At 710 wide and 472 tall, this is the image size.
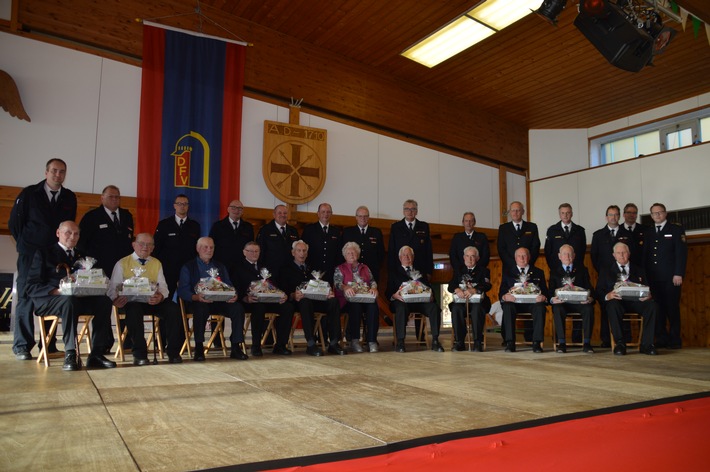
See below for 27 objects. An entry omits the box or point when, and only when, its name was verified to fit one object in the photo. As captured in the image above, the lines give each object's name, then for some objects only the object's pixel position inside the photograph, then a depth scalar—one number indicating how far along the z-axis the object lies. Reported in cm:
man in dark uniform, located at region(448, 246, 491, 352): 575
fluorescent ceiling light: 722
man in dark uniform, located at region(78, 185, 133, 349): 502
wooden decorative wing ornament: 644
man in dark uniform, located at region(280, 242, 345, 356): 532
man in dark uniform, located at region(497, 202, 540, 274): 648
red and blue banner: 727
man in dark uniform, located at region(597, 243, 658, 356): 546
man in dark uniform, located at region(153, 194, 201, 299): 546
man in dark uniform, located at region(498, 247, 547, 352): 566
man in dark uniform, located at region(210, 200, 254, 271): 577
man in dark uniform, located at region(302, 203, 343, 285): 609
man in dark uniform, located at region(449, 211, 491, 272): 633
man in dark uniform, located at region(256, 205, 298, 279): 580
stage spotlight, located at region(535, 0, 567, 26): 566
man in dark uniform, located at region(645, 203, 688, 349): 618
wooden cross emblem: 822
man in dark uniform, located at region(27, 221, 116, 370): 411
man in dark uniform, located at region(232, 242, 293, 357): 527
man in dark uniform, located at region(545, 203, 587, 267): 639
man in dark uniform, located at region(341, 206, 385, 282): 624
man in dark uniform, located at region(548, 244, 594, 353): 562
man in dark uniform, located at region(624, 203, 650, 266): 662
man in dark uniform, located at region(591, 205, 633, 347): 640
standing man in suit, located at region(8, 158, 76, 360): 464
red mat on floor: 175
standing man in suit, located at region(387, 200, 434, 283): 622
